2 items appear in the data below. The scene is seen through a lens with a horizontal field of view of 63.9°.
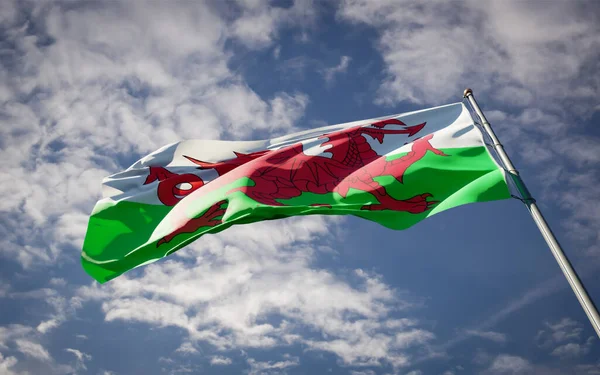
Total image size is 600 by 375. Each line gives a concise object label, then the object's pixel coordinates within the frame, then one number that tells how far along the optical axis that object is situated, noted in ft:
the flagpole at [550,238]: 23.82
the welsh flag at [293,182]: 35.65
